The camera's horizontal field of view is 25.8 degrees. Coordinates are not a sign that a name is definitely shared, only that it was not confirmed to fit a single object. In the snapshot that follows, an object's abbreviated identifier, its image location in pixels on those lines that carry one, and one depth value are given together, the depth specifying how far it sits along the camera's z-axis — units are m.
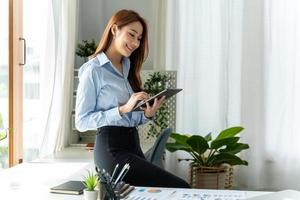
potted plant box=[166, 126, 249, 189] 5.05
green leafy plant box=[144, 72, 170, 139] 5.35
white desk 3.10
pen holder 2.77
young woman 3.45
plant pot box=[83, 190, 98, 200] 2.81
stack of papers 2.97
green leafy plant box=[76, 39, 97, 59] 5.52
